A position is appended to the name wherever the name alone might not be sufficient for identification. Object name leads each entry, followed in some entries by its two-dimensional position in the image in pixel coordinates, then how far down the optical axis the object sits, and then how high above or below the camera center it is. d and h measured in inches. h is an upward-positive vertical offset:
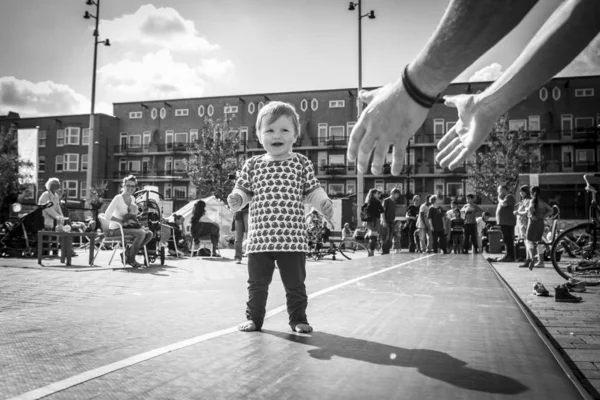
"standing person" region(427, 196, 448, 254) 472.7 +5.7
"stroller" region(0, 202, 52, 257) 384.5 -10.7
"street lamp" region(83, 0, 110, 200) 1028.5 +381.8
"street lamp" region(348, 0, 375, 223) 834.2 +338.0
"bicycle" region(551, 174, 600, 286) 243.6 -10.7
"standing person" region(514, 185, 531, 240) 382.0 +15.1
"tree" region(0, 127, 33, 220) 762.8 +78.6
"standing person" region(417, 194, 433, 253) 482.6 -2.4
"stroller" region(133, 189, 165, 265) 366.9 +2.0
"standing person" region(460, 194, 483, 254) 491.0 +4.1
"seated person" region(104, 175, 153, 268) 308.3 +5.3
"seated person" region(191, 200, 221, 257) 456.8 -3.0
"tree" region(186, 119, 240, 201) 1368.1 +181.3
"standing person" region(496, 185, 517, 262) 382.0 +9.7
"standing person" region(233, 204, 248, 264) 382.0 -2.2
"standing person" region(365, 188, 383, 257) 461.4 +11.6
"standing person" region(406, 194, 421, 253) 532.1 +10.8
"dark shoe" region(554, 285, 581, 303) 184.2 -26.4
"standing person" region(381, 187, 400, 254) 474.9 +6.3
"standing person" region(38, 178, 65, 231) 356.5 +17.1
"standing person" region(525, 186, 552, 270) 334.6 +8.0
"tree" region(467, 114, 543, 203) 1418.6 +192.7
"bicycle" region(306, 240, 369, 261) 476.2 -24.1
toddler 104.0 +4.6
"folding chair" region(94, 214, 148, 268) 307.6 -6.9
